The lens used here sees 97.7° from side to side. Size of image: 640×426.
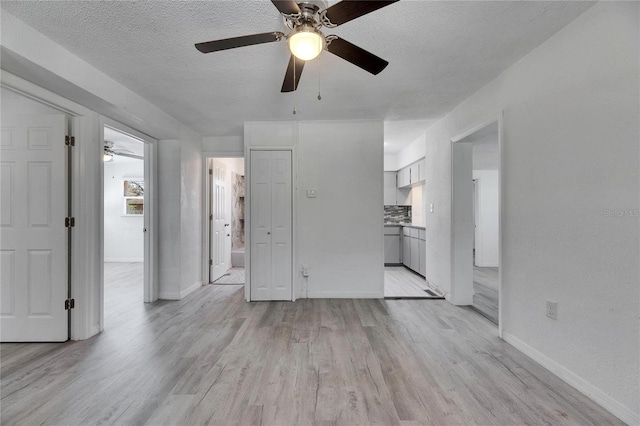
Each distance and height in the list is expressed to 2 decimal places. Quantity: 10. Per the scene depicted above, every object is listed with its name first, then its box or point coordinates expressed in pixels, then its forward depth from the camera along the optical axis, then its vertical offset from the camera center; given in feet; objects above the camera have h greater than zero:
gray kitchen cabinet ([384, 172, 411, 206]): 21.26 +1.38
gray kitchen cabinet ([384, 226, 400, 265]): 19.69 -2.33
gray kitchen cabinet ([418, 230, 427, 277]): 15.64 -2.51
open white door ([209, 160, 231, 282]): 15.25 -0.63
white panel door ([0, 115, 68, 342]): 8.14 -0.36
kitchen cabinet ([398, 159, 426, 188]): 16.40 +2.43
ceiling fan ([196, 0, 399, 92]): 4.32 +3.16
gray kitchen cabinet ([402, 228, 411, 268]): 18.31 -2.40
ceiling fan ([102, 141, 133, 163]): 16.10 +3.80
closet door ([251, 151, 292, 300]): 12.31 -0.53
